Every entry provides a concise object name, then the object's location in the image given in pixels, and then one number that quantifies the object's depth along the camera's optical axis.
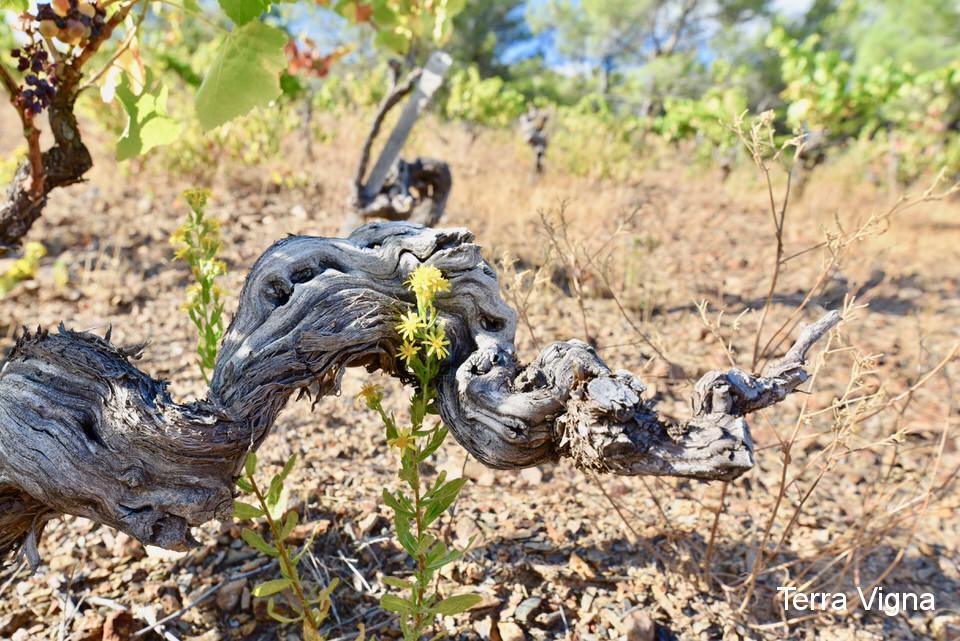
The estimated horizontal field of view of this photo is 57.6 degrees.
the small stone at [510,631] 0.61
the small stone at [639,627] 0.62
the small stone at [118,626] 0.59
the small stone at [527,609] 0.63
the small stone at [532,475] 0.81
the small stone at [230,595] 0.63
